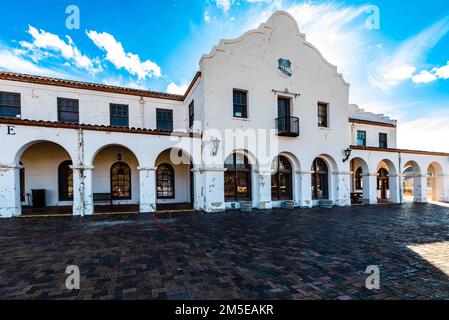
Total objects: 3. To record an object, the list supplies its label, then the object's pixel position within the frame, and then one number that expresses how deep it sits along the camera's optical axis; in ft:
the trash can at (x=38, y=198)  41.16
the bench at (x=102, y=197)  42.65
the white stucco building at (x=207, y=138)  35.01
